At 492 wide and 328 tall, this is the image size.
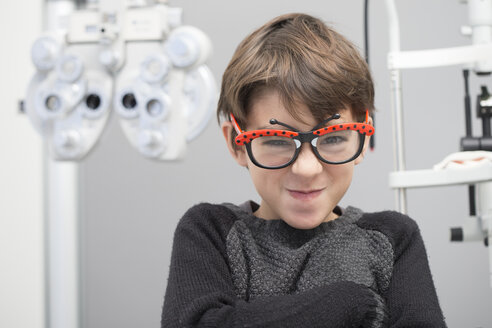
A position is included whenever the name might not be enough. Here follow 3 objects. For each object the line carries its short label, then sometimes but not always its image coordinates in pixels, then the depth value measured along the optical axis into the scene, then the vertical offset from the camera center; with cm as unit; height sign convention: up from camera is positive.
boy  89 -11
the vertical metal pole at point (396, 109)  153 +17
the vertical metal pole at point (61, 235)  201 -23
